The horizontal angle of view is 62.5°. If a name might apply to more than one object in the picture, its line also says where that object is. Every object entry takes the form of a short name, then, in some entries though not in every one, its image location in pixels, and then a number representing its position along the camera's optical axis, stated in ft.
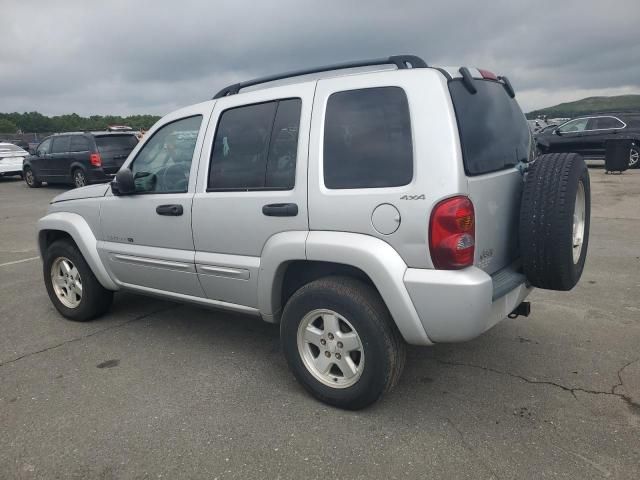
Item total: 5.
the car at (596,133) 51.31
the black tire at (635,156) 51.11
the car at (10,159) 63.82
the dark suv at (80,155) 45.96
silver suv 8.61
